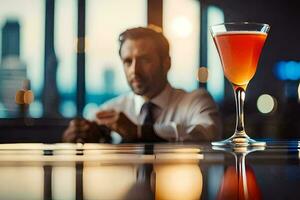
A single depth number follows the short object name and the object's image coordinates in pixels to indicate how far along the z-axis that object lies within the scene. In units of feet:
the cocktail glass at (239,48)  2.71
